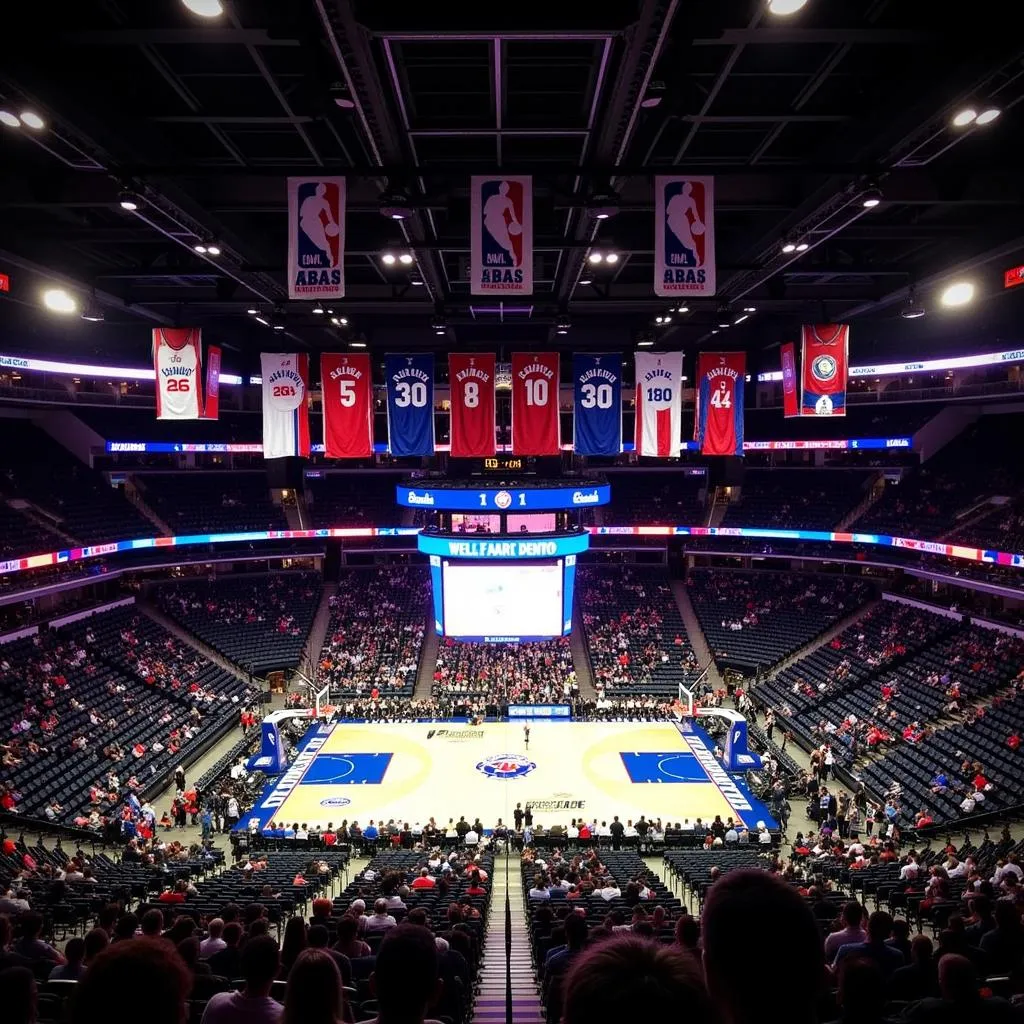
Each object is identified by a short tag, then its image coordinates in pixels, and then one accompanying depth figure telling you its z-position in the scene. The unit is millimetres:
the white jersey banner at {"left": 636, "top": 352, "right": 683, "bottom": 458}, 21984
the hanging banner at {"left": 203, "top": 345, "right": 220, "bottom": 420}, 21248
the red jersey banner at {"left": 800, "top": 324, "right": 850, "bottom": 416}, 20344
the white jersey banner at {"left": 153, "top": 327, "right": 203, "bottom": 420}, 19719
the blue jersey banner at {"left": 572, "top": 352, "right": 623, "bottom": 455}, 21047
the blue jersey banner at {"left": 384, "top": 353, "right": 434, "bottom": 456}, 21000
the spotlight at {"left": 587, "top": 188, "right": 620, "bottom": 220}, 11633
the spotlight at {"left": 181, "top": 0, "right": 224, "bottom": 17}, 8250
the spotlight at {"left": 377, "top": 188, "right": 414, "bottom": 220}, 11562
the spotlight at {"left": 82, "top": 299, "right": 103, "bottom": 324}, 19453
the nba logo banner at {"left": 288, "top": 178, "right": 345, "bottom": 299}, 11516
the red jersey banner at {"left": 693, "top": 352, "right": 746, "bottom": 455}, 22000
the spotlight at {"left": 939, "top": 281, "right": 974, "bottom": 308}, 19906
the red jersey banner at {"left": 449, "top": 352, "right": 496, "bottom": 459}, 20656
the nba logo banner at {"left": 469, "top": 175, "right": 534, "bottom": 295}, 11258
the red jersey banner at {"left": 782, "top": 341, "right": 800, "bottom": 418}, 23016
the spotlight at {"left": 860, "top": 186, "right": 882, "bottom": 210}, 11766
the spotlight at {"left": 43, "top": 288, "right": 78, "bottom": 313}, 18922
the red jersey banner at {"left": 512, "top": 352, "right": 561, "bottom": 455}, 20656
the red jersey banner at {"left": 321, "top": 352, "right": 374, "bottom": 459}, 20781
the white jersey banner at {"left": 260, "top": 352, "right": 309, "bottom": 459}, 21488
